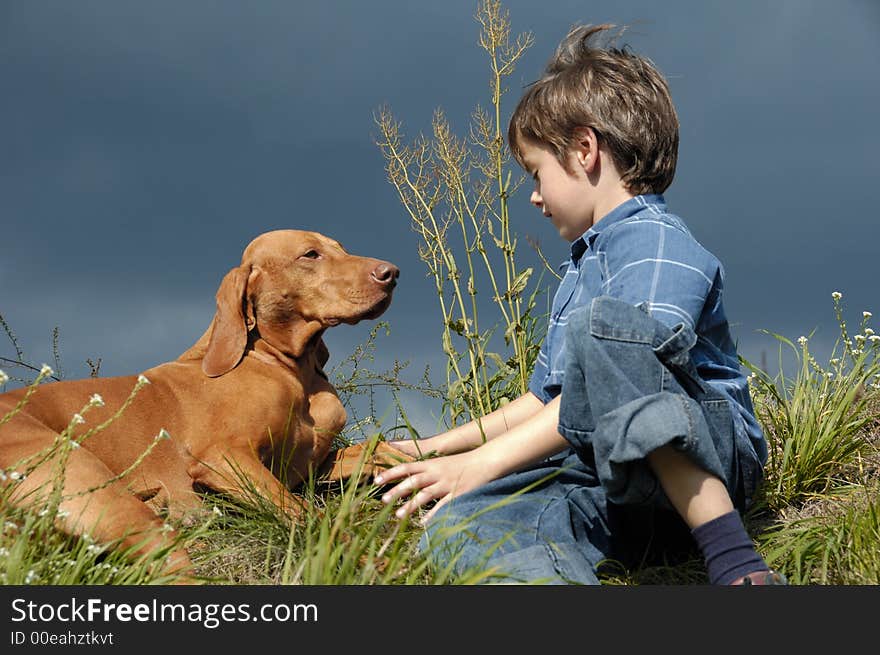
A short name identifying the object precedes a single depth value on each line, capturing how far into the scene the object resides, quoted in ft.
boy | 7.71
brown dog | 10.85
